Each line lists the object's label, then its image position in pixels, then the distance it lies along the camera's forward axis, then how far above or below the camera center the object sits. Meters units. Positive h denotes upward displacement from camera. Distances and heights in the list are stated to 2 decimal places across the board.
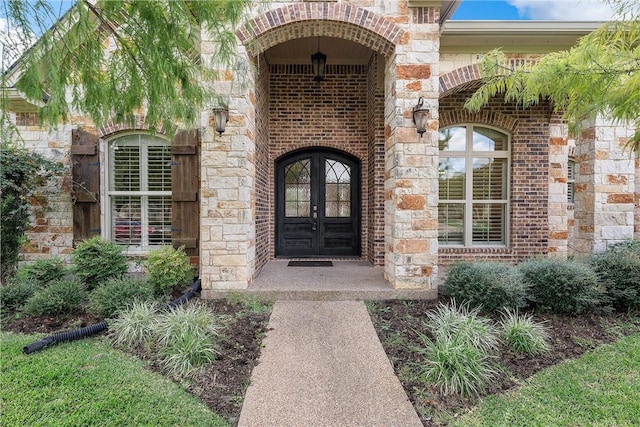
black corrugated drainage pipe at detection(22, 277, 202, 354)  2.88 -1.23
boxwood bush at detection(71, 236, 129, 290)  4.18 -0.70
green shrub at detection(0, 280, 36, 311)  3.83 -1.05
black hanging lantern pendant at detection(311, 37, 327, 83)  5.25 +2.49
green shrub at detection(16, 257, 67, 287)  4.17 -0.84
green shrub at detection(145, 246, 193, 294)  4.22 -0.80
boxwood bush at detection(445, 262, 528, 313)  3.67 -0.90
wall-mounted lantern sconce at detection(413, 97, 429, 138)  3.99 +1.21
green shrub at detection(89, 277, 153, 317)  3.60 -1.01
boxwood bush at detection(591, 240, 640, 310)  3.87 -0.82
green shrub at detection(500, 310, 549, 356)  2.94 -1.19
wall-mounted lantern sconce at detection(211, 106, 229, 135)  3.96 +1.18
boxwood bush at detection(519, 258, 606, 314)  3.72 -0.91
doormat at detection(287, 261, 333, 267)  5.80 -0.99
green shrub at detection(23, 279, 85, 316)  3.62 -1.05
